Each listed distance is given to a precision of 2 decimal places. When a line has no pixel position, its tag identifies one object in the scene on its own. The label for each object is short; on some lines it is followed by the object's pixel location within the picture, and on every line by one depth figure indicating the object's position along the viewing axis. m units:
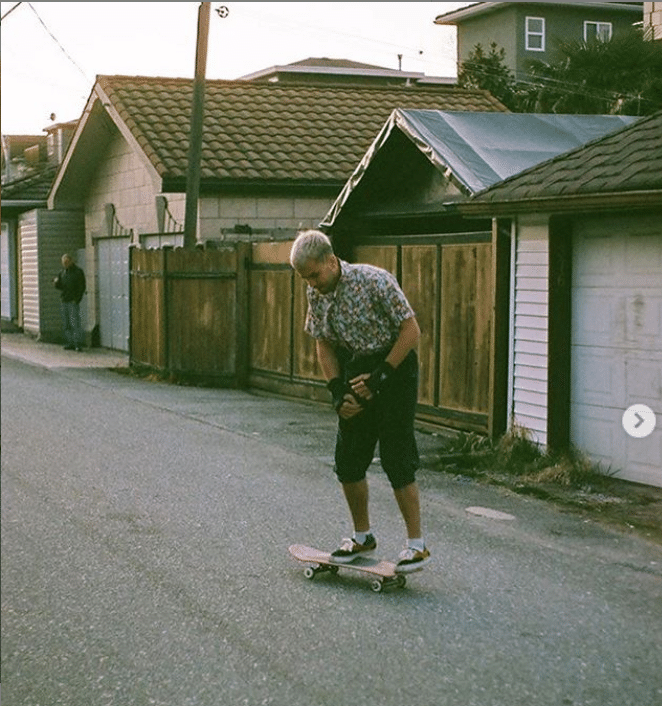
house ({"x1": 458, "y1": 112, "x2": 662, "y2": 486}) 9.38
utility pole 17.12
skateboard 6.20
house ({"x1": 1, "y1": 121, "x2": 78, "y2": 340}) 26.64
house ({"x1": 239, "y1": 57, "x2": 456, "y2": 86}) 37.85
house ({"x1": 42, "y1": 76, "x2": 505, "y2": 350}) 19.53
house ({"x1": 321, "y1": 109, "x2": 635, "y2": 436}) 11.54
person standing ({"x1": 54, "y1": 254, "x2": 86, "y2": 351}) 23.12
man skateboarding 5.98
